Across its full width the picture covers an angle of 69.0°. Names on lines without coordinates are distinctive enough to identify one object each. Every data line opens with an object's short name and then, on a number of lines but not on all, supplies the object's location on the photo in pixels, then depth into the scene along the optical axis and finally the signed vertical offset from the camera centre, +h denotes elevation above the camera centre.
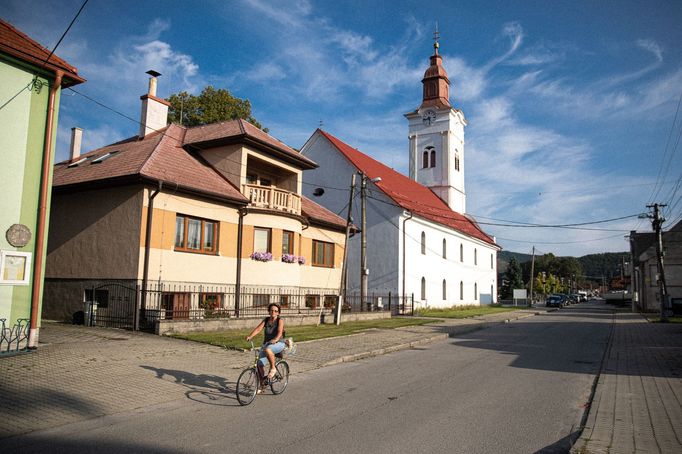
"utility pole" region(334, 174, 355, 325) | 21.26 +0.52
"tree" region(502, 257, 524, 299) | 78.79 +1.95
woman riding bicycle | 8.16 -0.91
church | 33.91 +5.80
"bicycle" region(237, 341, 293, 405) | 7.77 -1.57
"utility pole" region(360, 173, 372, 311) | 24.66 +1.88
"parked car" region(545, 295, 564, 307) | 58.75 -1.18
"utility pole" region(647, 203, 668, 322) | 28.74 +2.43
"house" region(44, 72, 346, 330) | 16.94 +2.14
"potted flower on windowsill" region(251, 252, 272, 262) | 21.33 +1.21
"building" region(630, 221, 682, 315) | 40.66 +1.78
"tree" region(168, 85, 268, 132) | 35.62 +12.75
